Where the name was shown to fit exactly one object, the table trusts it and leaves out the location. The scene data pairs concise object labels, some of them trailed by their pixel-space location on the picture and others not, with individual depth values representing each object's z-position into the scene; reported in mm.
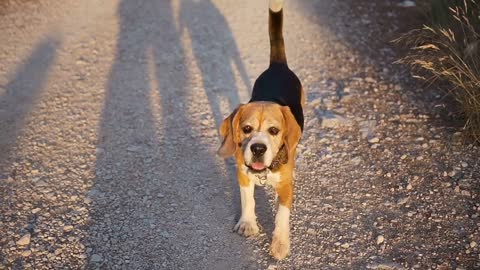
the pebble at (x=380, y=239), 4590
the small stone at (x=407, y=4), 8250
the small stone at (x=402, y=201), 5000
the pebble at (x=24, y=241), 4523
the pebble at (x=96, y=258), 4418
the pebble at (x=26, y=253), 4430
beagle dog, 4020
